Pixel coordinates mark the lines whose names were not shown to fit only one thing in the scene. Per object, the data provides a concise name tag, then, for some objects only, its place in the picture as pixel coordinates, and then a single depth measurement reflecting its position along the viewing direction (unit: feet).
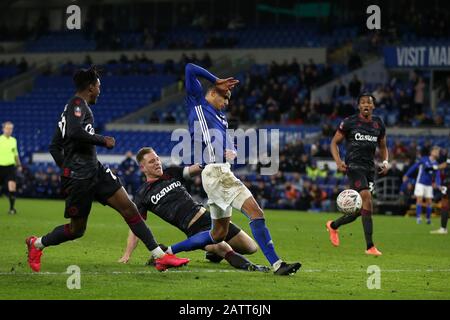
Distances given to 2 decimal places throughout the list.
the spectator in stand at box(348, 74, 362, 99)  118.73
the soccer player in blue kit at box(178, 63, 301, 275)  36.22
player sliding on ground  41.09
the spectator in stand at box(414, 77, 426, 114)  115.24
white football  50.37
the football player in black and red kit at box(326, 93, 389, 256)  50.52
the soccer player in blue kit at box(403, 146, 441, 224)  83.61
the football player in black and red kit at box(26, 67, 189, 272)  35.65
